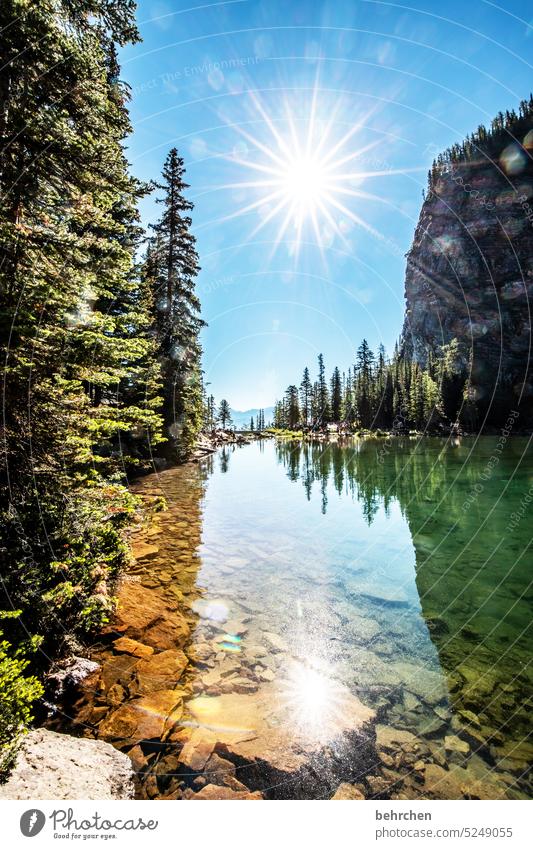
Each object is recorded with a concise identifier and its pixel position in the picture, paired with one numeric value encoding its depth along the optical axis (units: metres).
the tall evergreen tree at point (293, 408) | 106.62
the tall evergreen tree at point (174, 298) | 23.22
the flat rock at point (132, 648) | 5.26
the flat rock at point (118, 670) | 4.63
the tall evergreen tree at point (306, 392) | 111.11
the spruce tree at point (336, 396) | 98.50
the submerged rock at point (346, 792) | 3.44
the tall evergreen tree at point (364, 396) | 91.00
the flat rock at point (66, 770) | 2.78
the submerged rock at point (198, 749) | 3.60
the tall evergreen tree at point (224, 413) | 139.88
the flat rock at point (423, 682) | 4.89
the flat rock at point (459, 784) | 3.51
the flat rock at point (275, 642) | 5.81
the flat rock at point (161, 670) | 4.73
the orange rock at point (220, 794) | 3.29
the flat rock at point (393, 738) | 4.00
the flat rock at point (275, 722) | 3.82
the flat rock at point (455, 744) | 3.99
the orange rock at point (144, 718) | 3.86
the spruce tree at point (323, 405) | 98.31
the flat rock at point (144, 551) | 8.96
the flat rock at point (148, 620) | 5.70
